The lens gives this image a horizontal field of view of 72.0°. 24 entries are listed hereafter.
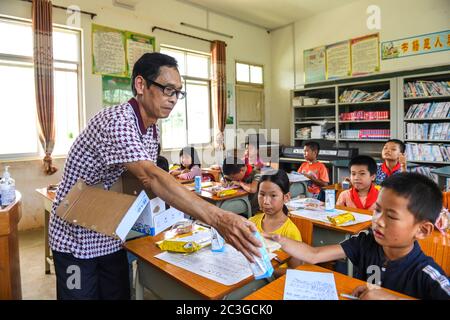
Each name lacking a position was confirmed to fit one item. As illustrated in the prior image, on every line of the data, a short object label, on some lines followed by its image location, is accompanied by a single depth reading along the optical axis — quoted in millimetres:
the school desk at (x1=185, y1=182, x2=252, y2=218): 2982
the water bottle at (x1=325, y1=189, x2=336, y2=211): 2357
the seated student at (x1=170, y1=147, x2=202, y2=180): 4145
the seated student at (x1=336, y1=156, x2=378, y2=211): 2510
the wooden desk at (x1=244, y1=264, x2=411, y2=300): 1024
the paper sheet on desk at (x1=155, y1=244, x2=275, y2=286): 1196
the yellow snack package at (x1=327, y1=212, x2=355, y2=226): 2016
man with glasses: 1064
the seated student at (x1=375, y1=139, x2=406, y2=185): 3385
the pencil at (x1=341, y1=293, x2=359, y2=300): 994
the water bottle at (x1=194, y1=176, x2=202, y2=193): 3270
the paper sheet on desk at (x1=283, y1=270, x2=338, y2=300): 1022
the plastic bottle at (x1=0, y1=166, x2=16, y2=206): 1608
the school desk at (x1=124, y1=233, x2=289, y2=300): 1123
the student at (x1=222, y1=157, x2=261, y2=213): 3281
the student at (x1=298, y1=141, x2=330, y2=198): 3693
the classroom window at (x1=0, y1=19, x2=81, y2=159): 4094
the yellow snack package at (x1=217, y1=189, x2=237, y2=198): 3022
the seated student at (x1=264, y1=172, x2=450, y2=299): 1074
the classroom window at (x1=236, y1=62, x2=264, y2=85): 6625
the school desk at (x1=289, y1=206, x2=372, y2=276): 1926
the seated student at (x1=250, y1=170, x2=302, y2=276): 1767
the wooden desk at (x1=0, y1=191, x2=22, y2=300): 1453
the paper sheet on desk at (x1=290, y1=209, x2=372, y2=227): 2096
